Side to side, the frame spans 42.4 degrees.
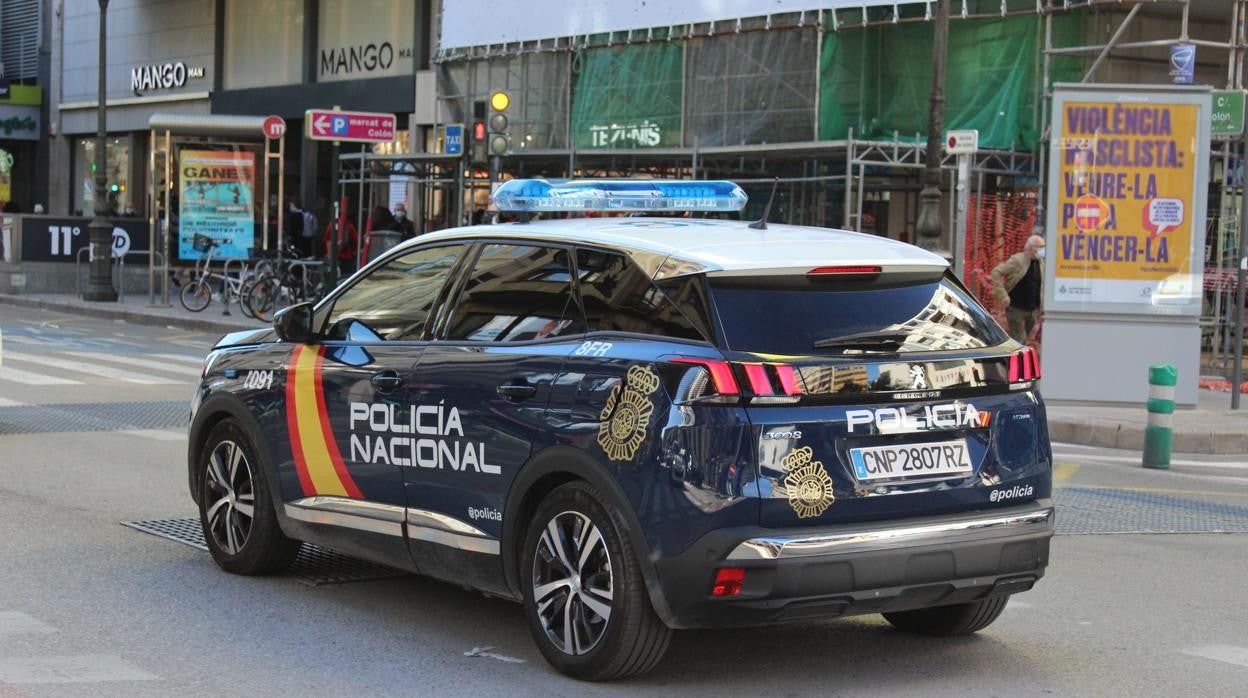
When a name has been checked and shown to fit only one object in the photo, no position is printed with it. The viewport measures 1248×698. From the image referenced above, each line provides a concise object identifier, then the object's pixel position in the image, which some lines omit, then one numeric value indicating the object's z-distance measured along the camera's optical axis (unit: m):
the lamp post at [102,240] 31.66
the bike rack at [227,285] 28.69
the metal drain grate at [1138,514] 9.68
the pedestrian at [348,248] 32.23
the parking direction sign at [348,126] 26.08
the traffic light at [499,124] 21.97
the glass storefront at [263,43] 41.09
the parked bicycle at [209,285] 28.88
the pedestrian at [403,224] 31.19
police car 5.38
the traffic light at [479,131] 22.22
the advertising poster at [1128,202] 16.91
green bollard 13.00
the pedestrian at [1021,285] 18.30
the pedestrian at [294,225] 34.88
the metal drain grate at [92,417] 13.21
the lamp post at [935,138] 18.89
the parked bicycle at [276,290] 28.11
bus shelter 29.67
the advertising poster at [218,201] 29.92
